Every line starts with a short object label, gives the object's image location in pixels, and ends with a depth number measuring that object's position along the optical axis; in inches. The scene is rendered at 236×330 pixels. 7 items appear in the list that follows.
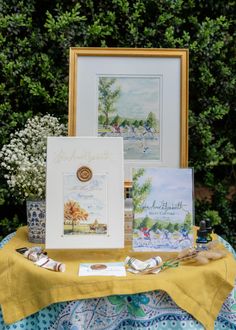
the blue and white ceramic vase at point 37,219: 64.2
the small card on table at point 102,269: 52.4
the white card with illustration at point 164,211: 57.8
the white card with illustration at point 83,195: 57.2
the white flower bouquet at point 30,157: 64.9
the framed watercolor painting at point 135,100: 68.3
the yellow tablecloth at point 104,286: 50.3
